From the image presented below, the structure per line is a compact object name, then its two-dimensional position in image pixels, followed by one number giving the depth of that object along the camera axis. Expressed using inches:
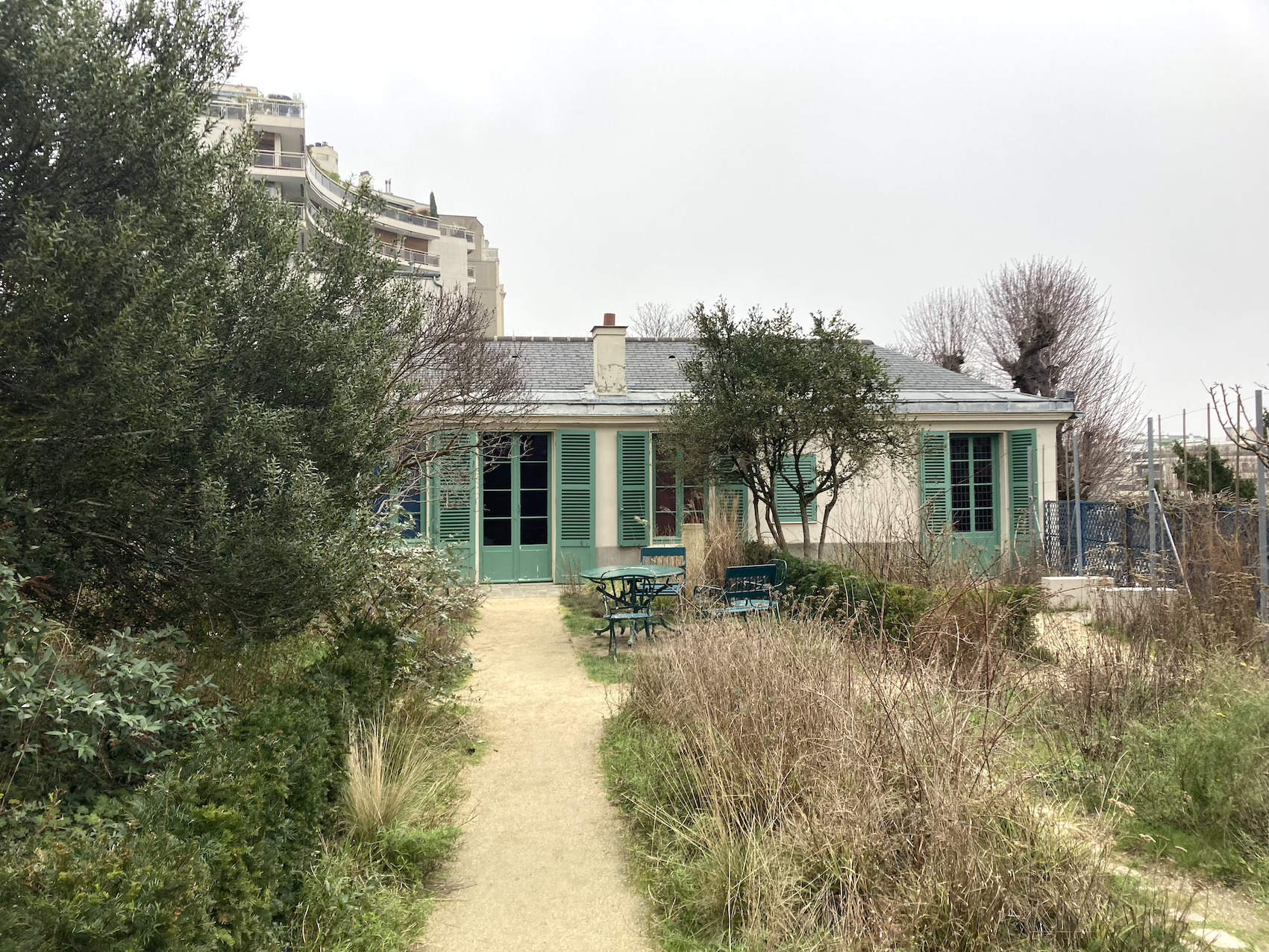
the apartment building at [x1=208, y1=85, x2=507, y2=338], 1497.3
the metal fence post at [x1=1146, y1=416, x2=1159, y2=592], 345.7
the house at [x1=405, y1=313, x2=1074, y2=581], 499.8
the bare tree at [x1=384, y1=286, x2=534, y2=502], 405.4
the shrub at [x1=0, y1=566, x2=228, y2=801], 97.1
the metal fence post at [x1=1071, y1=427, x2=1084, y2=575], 413.7
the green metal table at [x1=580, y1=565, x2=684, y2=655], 305.4
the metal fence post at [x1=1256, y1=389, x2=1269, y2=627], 256.8
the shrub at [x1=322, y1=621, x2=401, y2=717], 170.2
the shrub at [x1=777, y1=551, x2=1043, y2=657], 209.0
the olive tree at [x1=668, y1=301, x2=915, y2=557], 354.9
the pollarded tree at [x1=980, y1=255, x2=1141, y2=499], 859.4
